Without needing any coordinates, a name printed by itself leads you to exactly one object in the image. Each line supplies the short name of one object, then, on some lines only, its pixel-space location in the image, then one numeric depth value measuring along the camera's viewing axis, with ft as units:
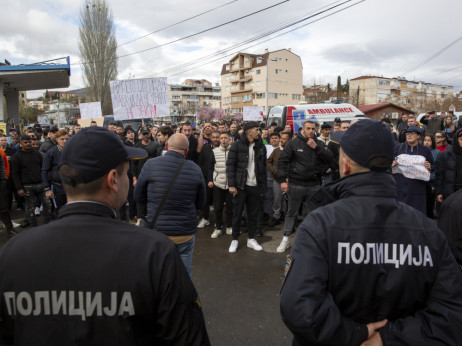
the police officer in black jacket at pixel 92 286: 3.54
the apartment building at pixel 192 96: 288.00
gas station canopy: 36.86
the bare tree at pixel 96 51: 118.42
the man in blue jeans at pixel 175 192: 10.30
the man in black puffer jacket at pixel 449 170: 16.61
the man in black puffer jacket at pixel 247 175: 17.15
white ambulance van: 43.11
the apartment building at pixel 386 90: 265.75
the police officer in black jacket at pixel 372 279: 4.26
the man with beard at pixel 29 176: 19.74
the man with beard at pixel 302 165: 16.33
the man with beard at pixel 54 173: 18.19
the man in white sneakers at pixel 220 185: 19.57
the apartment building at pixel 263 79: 211.00
